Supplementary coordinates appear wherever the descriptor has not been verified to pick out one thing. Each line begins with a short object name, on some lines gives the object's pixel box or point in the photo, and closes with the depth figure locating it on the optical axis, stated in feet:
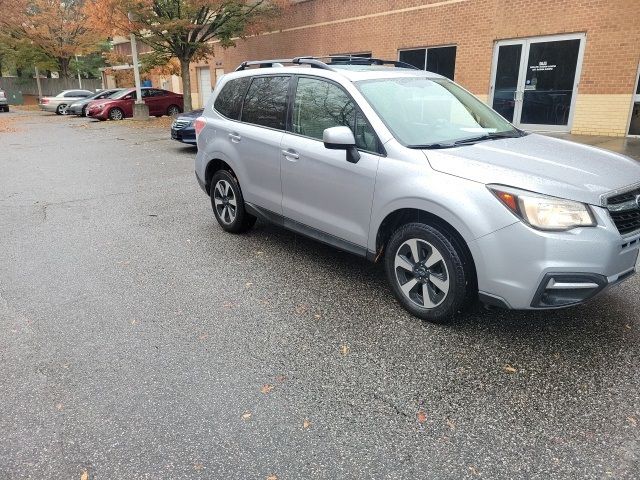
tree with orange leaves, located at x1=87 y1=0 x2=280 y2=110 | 63.87
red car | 77.77
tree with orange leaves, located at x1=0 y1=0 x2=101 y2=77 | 111.45
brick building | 40.27
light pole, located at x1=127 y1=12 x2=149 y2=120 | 75.41
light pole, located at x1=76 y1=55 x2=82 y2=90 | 139.27
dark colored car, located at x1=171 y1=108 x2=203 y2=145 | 41.81
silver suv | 9.82
